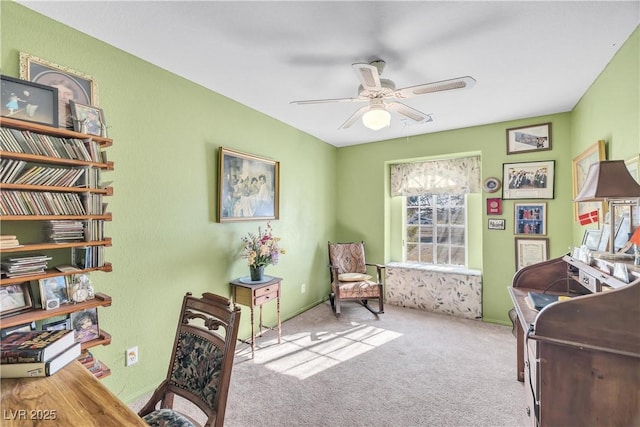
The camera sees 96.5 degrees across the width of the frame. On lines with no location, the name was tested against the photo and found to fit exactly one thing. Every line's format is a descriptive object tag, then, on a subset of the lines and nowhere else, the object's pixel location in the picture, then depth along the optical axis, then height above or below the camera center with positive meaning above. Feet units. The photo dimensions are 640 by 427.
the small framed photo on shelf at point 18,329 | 4.73 -1.89
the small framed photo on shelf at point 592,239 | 6.79 -0.63
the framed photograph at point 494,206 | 11.76 +0.35
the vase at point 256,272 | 9.43 -1.85
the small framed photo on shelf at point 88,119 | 5.47 +1.94
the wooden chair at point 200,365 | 3.84 -2.17
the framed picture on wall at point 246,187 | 9.15 +1.03
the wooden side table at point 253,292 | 8.96 -2.46
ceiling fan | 5.71 +2.79
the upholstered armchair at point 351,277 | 12.28 -2.85
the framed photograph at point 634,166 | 5.72 +0.99
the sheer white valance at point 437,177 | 12.81 +1.81
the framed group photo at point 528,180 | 10.85 +1.34
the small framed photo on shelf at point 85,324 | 5.50 -2.11
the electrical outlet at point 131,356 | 6.74 -3.32
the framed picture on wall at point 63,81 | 5.31 +2.72
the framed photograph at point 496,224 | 11.72 -0.40
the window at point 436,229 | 13.55 -0.69
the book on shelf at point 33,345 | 3.48 -1.65
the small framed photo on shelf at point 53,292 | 4.99 -1.33
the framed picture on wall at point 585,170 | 7.47 +1.44
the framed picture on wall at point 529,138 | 10.83 +2.95
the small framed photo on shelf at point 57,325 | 5.23 -1.99
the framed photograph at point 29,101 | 4.64 +1.99
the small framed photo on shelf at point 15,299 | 4.67 -1.36
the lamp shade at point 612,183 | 4.81 +0.52
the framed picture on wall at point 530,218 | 10.96 -0.15
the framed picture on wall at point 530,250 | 10.91 -1.40
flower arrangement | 9.40 -1.14
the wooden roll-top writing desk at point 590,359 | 3.85 -2.07
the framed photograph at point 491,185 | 11.78 +1.24
